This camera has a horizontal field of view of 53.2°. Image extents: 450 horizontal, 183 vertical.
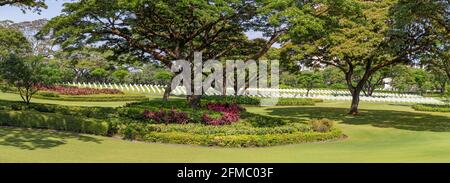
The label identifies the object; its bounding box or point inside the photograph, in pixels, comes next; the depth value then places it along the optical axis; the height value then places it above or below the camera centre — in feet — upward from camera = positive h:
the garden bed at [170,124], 56.44 -5.28
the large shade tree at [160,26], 71.77 +11.31
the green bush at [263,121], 70.94 -5.38
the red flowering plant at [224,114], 67.97 -4.33
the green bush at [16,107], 69.26 -3.16
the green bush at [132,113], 68.60 -3.93
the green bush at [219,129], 58.85 -5.59
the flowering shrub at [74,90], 133.90 -0.95
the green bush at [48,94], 128.06 -2.08
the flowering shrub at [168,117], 66.74 -4.35
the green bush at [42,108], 70.64 -3.35
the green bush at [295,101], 144.66 -4.16
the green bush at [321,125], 66.64 -5.47
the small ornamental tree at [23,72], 83.20 +2.73
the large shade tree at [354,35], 66.39 +9.98
